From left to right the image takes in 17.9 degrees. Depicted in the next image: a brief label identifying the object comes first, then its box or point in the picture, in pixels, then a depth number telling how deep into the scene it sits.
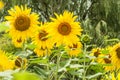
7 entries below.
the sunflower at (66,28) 2.30
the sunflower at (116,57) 2.45
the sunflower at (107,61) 2.63
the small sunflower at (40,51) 2.56
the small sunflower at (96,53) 2.92
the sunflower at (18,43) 2.42
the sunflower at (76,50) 2.65
